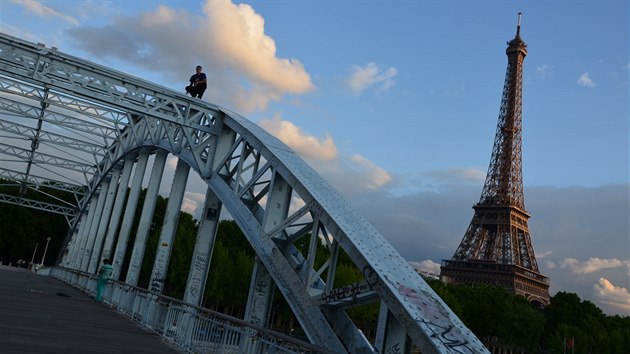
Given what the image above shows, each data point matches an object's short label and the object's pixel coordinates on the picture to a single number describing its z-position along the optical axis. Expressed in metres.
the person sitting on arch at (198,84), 13.59
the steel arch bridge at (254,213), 6.20
